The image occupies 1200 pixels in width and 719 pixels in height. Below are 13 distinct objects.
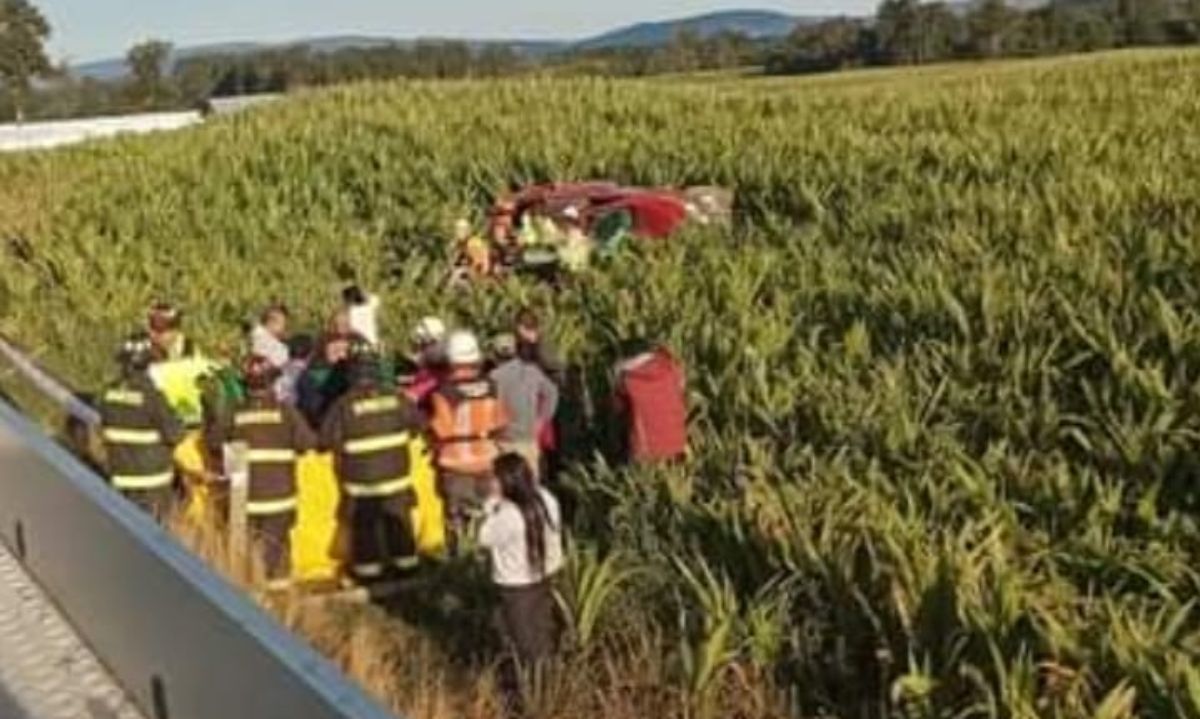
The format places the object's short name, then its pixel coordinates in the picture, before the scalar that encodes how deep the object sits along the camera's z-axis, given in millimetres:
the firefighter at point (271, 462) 11117
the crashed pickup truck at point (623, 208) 21969
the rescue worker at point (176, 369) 12742
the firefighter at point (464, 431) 11352
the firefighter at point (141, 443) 12023
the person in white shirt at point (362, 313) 15367
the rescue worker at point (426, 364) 12711
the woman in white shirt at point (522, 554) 8727
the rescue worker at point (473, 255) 20938
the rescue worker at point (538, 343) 12266
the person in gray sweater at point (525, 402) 11742
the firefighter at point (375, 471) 10867
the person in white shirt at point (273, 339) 13419
